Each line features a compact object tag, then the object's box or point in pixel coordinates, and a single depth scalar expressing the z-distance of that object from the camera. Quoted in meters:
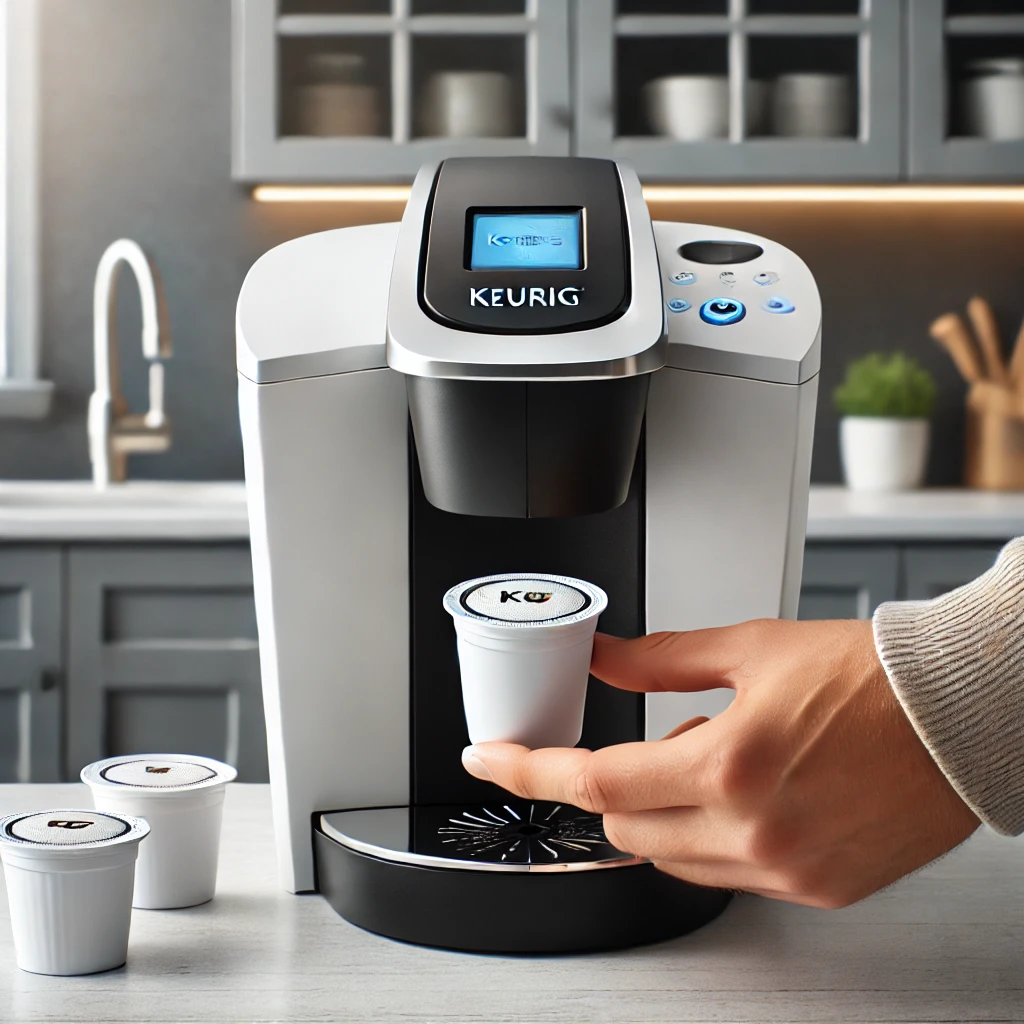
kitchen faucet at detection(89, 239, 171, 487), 2.08
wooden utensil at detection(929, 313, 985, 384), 2.37
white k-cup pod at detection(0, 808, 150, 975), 0.56
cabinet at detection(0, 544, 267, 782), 1.83
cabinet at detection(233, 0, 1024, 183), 2.12
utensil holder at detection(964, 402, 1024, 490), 2.34
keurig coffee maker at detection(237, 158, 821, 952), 0.62
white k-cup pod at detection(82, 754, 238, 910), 0.65
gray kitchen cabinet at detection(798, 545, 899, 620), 1.86
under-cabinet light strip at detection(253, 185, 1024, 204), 2.29
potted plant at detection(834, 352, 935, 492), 2.29
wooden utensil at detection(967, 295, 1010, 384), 2.38
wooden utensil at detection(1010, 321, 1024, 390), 2.32
